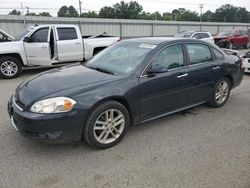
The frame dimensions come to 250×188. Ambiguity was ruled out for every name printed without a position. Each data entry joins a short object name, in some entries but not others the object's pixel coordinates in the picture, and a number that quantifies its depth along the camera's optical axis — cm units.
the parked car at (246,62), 879
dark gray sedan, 314
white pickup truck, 846
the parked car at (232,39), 1939
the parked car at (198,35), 1555
